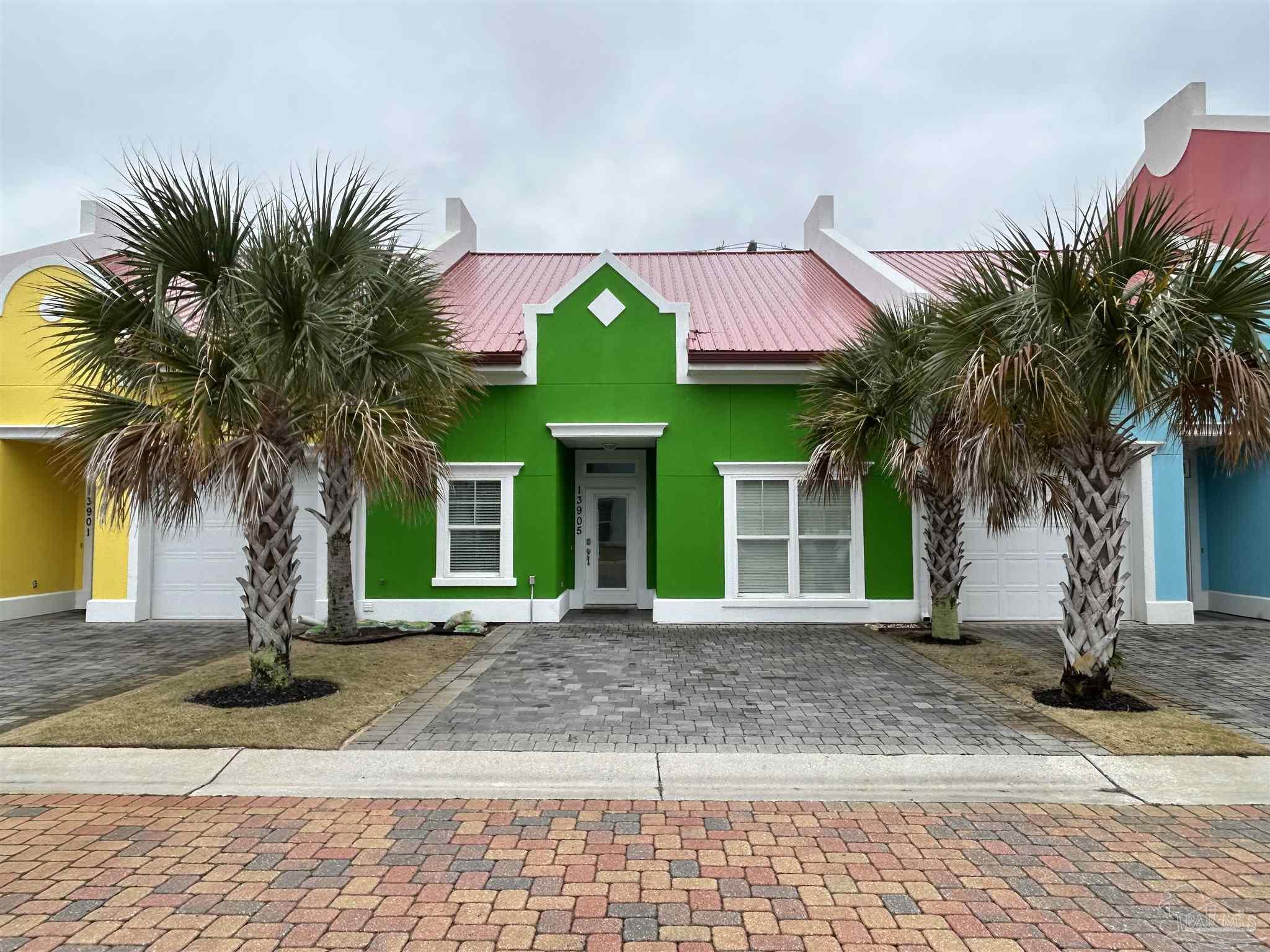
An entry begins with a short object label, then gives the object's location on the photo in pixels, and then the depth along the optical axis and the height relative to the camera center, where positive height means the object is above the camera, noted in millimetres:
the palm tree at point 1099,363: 6598 +1361
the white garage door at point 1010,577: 13078 -1034
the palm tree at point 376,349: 7266 +1754
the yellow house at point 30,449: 13164 +1155
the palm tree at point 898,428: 9898 +1191
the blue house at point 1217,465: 13398 +924
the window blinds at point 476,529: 12852 -225
